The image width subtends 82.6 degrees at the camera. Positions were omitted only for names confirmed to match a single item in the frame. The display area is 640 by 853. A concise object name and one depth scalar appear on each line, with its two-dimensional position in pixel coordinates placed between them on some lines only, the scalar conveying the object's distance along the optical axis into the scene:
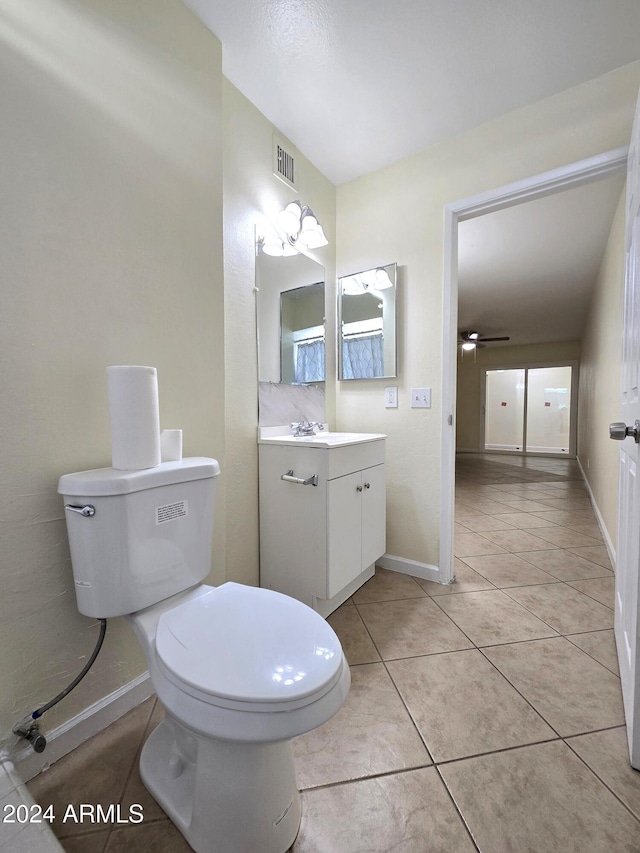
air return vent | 1.72
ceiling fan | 5.71
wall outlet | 2.02
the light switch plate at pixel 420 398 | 1.90
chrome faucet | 1.80
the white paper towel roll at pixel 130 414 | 0.95
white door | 0.94
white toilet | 0.64
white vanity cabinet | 1.48
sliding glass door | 7.18
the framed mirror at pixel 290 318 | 1.69
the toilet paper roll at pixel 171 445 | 1.09
